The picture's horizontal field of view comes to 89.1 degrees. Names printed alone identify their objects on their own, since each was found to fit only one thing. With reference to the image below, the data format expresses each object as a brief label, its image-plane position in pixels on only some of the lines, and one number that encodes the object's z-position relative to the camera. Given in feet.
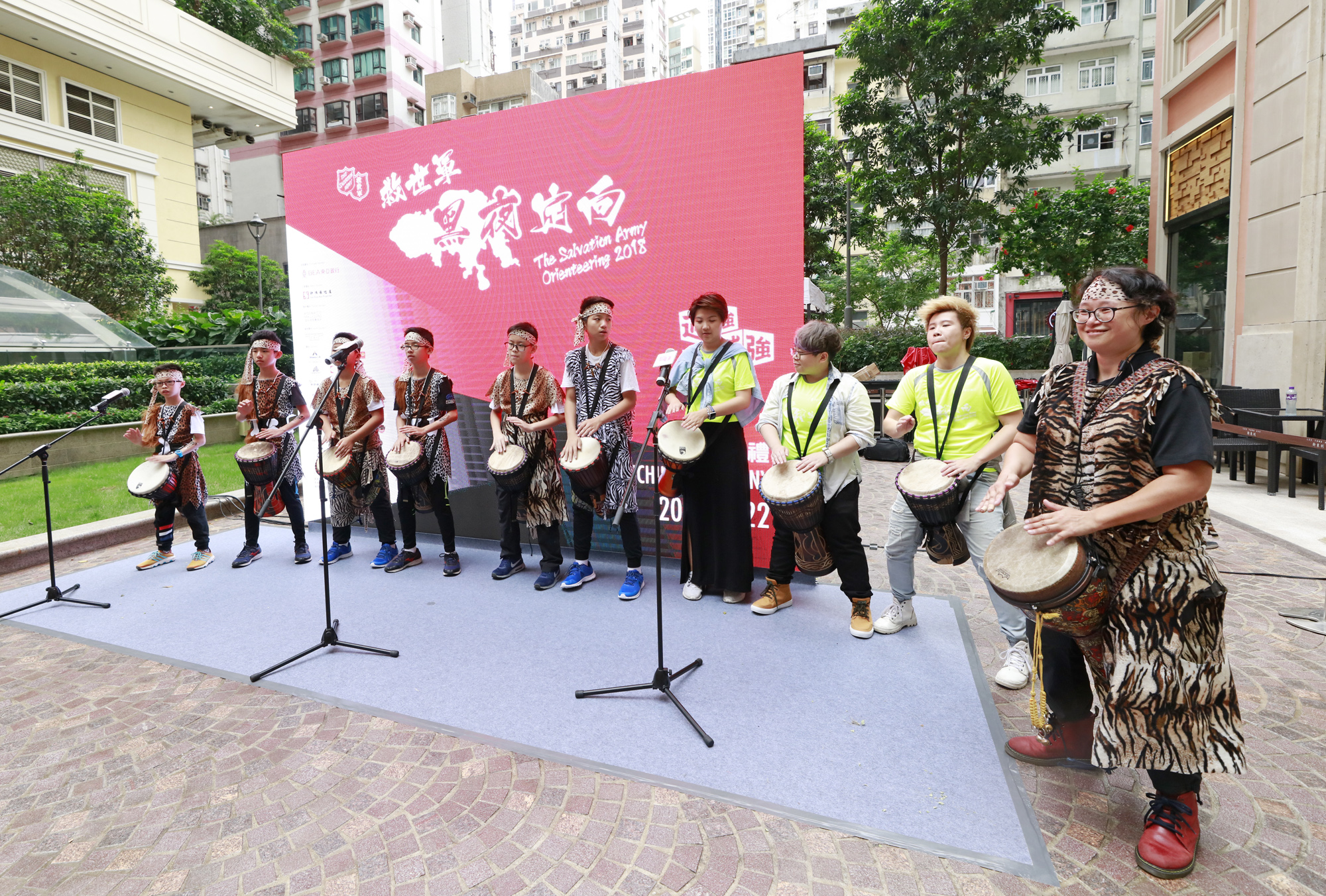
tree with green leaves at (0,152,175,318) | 43.98
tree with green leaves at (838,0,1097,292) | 38.88
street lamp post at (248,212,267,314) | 44.81
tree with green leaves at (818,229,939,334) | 76.59
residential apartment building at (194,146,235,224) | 134.92
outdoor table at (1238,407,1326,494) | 20.67
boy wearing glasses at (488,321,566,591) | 15.31
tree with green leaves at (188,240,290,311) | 72.84
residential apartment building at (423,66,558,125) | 129.70
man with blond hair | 10.09
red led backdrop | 14.46
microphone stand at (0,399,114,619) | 13.79
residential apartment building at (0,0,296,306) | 56.59
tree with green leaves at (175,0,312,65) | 74.38
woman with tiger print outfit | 6.04
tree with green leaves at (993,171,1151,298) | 49.60
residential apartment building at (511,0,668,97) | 200.75
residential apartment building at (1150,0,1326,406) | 22.94
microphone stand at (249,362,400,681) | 11.64
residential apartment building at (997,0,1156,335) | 83.41
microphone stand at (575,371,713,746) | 9.54
